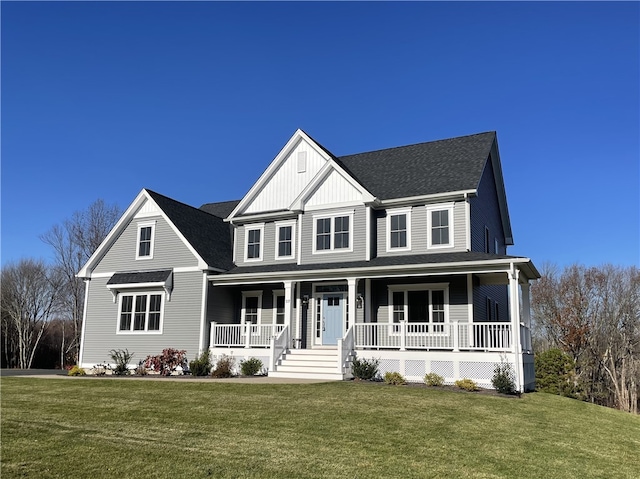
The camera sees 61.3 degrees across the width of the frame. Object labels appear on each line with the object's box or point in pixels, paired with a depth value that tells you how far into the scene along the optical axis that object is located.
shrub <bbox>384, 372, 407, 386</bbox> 16.22
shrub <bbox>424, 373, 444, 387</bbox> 16.00
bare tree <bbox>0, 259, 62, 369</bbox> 39.62
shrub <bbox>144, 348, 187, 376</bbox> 20.61
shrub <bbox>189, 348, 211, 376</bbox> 19.77
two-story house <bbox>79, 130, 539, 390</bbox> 17.67
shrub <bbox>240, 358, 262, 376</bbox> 19.27
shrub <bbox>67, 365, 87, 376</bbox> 21.30
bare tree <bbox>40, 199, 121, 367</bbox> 41.19
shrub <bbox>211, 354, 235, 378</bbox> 18.88
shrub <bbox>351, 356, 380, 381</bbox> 17.03
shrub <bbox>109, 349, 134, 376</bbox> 21.59
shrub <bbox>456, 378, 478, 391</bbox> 15.30
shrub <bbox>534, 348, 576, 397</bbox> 21.53
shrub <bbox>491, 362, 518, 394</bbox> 15.12
